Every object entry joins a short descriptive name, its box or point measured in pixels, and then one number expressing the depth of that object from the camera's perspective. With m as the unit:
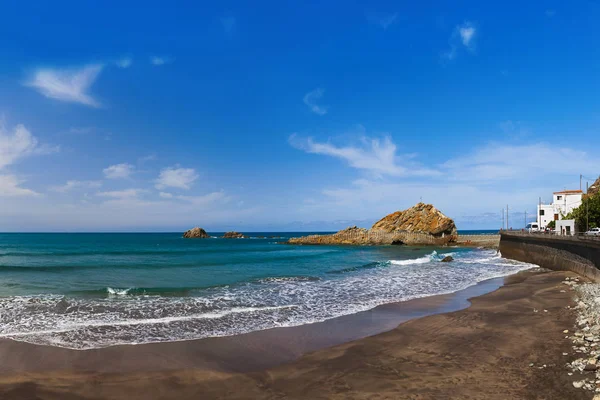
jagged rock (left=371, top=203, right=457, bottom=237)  79.25
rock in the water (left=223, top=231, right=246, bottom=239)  151.12
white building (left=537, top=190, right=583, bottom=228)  66.10
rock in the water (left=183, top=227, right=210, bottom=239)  152.12
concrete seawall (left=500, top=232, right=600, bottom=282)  22.98
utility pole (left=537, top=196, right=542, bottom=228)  69.91
